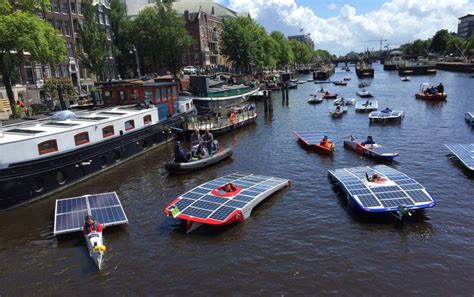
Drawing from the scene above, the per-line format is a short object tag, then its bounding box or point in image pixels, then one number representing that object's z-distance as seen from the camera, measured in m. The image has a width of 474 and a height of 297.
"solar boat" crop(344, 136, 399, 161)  33.00
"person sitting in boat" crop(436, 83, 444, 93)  69.76
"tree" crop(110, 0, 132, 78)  95.69
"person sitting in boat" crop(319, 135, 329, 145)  37.69
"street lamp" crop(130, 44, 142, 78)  97.69
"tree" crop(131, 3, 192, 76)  93.50
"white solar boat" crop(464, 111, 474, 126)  47.35
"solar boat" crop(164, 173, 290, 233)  20.95
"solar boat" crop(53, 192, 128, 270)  18.72
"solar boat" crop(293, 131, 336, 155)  37.03
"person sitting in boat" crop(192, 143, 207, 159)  33.39
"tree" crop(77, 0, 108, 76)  67.19
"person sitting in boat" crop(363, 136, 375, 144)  35.94
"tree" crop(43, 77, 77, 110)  59.59
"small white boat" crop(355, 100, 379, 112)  61.53
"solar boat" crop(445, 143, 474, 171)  29.24
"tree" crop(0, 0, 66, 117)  38.19
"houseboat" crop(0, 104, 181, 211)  24.83
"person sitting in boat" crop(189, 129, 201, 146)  35.33
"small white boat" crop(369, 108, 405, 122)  50.91
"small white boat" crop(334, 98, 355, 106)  66.29
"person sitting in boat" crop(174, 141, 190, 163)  31.77
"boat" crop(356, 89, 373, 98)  81.42
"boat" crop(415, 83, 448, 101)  68.62
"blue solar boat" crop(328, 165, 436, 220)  20.91
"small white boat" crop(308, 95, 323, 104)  75.19
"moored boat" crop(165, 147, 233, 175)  31.44
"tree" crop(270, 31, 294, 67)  152.88
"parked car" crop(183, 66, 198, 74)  106.94
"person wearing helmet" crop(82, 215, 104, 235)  19.48
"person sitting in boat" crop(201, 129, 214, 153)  35.22
